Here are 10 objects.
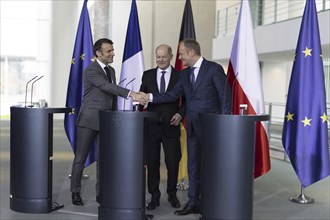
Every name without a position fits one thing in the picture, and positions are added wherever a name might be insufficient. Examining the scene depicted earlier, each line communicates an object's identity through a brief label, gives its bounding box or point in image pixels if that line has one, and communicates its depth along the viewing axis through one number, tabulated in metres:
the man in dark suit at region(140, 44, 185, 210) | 4.32
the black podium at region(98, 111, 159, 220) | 3.56
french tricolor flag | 5.71
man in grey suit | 4.20
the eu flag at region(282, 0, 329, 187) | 4.76
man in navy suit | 3.94
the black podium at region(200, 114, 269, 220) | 3.28
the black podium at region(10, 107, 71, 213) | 4.01
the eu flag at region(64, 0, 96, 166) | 5.66
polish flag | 4.53
